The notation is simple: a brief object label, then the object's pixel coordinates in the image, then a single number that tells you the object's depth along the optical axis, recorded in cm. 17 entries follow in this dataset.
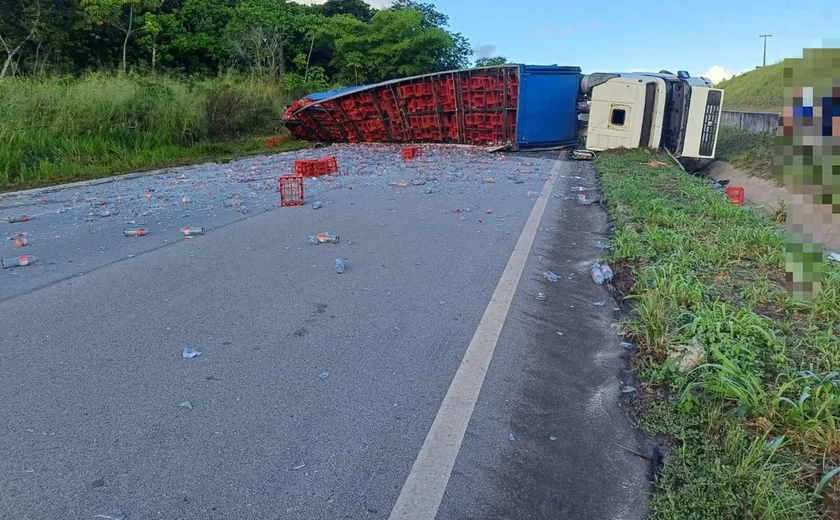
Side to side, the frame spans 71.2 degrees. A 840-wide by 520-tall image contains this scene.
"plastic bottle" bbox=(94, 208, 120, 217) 832
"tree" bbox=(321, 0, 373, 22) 4538
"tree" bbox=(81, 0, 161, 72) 2252
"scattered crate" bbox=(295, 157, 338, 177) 1258
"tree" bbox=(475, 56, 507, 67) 4803
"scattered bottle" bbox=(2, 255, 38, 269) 560
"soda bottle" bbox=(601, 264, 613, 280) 539
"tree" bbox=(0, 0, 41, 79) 2141
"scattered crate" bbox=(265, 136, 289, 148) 2014
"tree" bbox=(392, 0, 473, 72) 4306
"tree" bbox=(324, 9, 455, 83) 3581
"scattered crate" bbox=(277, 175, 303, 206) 913
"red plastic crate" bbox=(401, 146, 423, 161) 1650
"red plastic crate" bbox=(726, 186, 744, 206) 889
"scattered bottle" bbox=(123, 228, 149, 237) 698
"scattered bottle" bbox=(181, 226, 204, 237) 699
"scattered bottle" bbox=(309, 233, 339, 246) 661
